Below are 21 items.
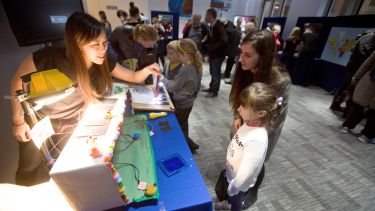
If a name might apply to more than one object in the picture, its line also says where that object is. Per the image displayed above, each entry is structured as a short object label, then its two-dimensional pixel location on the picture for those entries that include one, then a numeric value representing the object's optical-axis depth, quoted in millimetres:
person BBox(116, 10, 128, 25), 4611
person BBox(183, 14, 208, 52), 5246
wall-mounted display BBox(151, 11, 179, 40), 6688
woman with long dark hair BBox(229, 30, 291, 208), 1309
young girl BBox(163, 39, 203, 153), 2018
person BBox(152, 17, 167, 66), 5914
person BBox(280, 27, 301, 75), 5386
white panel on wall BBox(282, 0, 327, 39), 5645
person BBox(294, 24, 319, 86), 4862
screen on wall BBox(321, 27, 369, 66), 4230
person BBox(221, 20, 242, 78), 4664
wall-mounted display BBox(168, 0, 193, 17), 8094
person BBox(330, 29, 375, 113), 2939
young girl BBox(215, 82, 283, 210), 1118
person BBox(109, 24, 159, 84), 2398
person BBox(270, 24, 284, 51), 5589
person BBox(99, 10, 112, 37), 5148
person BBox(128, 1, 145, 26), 3228
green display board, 929
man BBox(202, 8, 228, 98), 3902
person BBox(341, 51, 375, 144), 2645
